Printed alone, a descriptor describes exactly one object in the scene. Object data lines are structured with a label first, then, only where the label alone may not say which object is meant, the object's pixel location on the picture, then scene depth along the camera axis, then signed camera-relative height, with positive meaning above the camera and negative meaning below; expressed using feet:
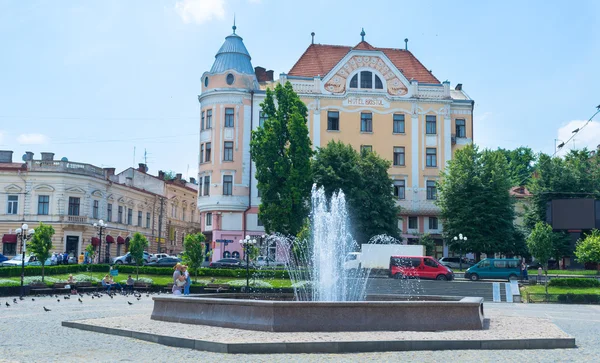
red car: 136.26 -3.35
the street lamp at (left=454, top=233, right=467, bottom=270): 158.87 +3.23
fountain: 46.62 -4.60
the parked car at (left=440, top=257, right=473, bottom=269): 174.84 -2.46
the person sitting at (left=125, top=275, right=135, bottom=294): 111.34 -6.04
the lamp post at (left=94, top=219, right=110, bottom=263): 187.01 -1.15
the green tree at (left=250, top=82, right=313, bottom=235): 151.64 +19.48
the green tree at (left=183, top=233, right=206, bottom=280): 124.16 -0.88
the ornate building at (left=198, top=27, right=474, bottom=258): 178.50 +34.03
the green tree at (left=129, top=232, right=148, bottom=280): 135.23 -0.12
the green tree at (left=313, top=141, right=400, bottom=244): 159.33 +15.81
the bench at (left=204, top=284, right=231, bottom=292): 103.14 -6.13
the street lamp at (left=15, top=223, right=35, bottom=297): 109.83 +2.42
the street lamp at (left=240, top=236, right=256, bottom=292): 118.38 +1.00
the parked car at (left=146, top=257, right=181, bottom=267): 157.07 -3.29
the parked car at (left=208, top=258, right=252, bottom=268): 151.74 -3.22
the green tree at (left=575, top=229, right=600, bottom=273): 124.16 +0.86
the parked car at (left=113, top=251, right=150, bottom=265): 163.14 -3.17
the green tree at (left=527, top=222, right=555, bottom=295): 130.31 +1.94
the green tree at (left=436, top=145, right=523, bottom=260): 162.40 +12.10
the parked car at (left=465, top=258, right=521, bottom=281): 142.10 -3.36
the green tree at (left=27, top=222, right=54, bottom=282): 118.21 +0.51
